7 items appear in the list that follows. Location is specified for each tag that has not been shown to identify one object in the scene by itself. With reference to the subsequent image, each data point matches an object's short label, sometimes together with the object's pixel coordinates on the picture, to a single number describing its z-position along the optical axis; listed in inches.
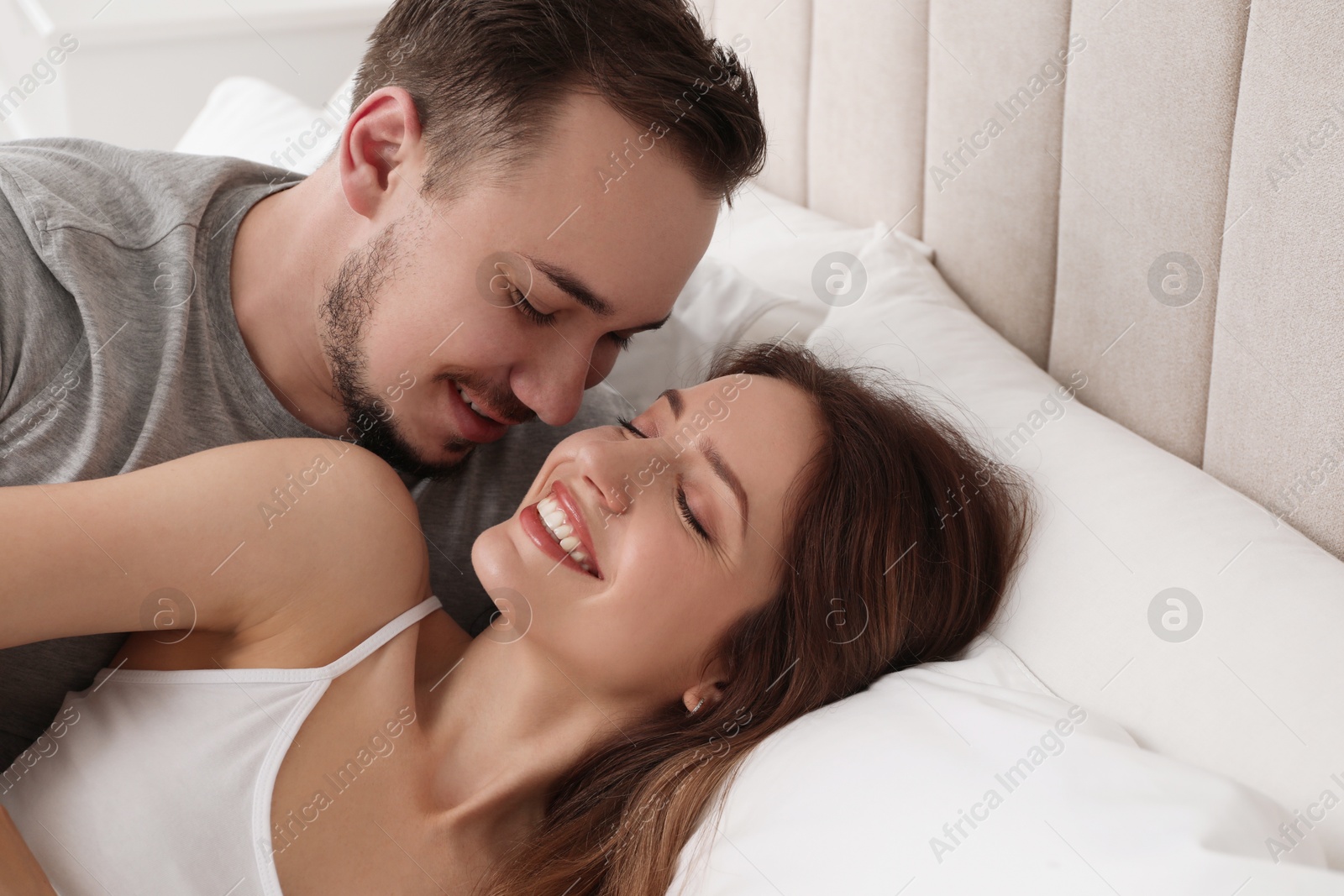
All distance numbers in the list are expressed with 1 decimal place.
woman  38.9
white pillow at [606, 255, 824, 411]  60.5
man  44.6
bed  30.9
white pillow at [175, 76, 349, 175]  81.0
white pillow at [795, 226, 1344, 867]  32.6
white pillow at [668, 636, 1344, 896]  27.9
